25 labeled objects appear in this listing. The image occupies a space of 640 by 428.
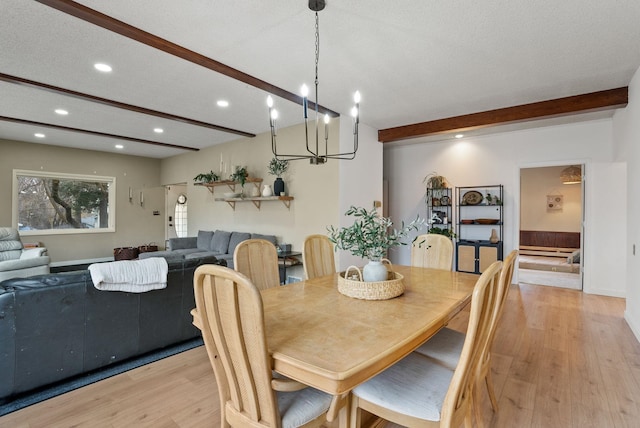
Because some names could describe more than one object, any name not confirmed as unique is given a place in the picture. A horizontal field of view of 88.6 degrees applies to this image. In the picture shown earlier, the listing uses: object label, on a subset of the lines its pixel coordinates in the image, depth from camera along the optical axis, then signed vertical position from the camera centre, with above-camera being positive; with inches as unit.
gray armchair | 190.2 -29.0
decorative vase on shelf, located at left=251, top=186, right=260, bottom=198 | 235.5 +14.8
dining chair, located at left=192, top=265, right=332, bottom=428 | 44.4 -21.1
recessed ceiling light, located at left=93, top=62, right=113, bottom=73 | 123.0 +55.1
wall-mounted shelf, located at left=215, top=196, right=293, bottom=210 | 209.9 +8.5
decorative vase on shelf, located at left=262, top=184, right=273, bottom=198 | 218.2 +13.9
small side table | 197.5 -29.9
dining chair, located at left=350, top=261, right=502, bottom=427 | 46.5 -30.2
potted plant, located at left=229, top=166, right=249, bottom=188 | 229.8 +25.9
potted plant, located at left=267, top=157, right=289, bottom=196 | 212.9 +27.4
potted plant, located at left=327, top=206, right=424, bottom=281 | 76.0 -6.5
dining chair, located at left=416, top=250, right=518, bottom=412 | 60.4 -30.0
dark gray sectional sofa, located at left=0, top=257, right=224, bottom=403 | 81.7 -32.2
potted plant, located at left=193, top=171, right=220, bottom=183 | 259.2 +27.7
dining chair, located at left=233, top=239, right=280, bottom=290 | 89.3 -14.2
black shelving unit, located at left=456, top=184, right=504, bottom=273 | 216.7 -9.7
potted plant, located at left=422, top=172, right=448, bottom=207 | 238.2 +18.8
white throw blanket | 93.0 -18.9
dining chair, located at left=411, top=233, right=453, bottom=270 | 115.2 -14.9
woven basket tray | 73.4 -17.5
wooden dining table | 43.5 -19.9
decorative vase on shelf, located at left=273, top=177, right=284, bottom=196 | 212.7 +16.2
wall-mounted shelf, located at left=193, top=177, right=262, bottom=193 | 230.4 +22.0
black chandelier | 85.1 +54.0
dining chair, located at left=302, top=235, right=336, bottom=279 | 107.9 -15.2
